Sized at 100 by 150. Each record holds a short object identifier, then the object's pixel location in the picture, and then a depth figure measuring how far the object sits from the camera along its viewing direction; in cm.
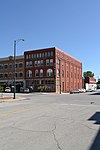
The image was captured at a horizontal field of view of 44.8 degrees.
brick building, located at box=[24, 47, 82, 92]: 3637
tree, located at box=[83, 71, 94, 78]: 9589
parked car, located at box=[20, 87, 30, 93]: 3645
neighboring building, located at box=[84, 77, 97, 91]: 5723
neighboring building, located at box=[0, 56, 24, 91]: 4007
